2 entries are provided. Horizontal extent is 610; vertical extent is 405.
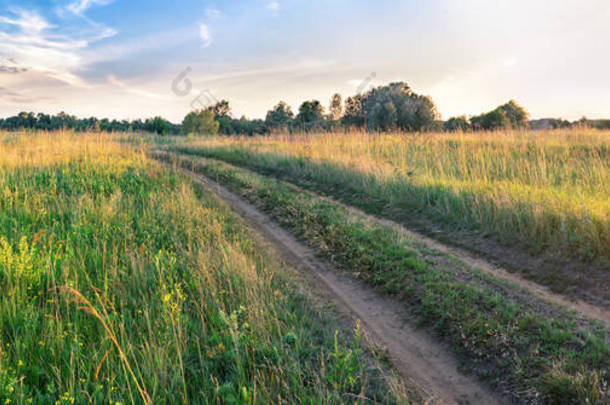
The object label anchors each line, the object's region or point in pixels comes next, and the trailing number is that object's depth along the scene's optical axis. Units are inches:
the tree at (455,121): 1341.0
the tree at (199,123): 1978.3
